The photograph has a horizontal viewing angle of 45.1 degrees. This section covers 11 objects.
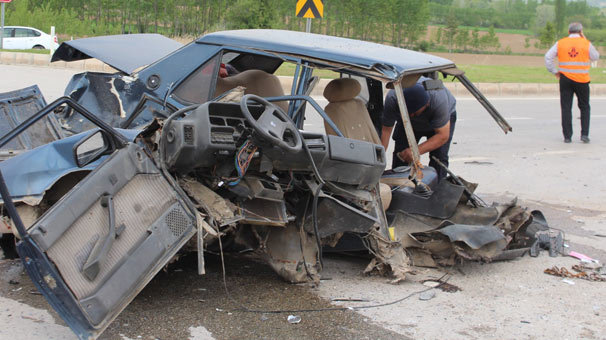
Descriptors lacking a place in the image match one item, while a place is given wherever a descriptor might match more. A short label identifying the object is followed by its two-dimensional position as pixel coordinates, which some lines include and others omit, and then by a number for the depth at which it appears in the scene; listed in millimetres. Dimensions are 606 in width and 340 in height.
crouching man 6336
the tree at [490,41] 43719
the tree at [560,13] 56353
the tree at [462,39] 42625
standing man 11711
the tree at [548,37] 43062
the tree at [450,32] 42466
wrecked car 3586
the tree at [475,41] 43125
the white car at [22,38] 26281
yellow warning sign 13566
